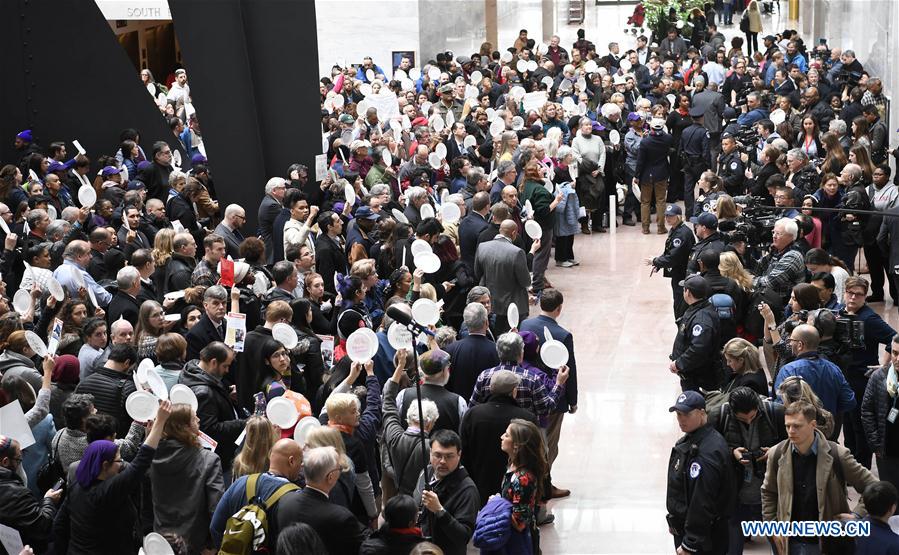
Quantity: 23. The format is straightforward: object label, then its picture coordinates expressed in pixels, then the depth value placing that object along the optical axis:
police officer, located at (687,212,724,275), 10.68
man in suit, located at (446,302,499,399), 8.35
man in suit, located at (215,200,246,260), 11.07
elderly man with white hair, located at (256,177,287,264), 12.19
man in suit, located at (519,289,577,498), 8.73
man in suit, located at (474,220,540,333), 11.03
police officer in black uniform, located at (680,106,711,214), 16.48
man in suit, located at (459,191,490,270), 11.70
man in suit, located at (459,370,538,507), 7.23
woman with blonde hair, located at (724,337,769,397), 7.70
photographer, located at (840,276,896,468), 8.49
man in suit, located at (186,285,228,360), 8.52
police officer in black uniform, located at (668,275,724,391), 8.99
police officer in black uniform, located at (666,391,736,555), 6.59
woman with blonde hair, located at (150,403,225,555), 6.59
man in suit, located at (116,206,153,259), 10.91
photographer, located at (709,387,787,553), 6.99
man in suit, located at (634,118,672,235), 16.20
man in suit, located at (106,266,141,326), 9.27
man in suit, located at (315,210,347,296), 10.91
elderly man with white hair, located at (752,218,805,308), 9.93
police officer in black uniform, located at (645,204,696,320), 11.64
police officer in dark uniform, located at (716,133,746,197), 14.34
